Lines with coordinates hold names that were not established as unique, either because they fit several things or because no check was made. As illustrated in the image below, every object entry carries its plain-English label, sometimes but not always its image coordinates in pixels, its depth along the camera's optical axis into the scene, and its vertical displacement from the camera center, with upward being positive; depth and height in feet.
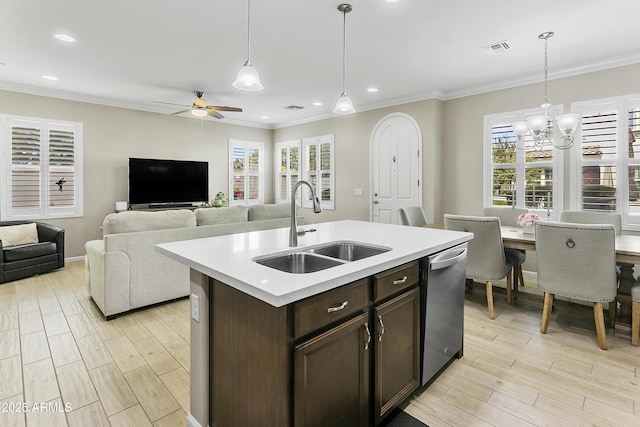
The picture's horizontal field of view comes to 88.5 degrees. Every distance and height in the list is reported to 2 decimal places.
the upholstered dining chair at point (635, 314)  8.30 -2.61
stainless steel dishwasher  6.23 -1.97
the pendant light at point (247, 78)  7.25 +2.96
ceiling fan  16.29 +5.19
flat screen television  19.26 +1.89
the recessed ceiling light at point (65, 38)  10.84 +5.84
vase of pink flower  11.02 -0.28
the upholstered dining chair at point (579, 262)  8.12 -1.28
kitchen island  3.96 -1.70
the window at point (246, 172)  24.62 +3.08
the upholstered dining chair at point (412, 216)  13.34 -0.15
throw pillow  14.38 -1.03
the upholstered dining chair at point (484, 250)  10.01 -1.17
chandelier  10.47 +2.97
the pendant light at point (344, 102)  8.97 +3.13
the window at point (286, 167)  25.12 +3.55
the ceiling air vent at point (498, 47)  11.30 +5.86
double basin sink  5.72 -0.82
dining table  8.32 -1.24
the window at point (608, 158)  12.59 +2.18
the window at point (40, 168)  16.24 +2.23
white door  18.07 +2.67
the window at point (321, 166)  22.68 +3.33
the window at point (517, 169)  14.33 +2.02
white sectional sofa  10.04 -1.44
